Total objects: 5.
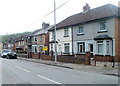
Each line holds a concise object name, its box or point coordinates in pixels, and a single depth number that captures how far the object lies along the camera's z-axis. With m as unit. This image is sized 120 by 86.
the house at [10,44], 48.15
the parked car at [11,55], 22.99
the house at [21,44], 36.41
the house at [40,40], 25.43
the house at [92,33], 13.37
